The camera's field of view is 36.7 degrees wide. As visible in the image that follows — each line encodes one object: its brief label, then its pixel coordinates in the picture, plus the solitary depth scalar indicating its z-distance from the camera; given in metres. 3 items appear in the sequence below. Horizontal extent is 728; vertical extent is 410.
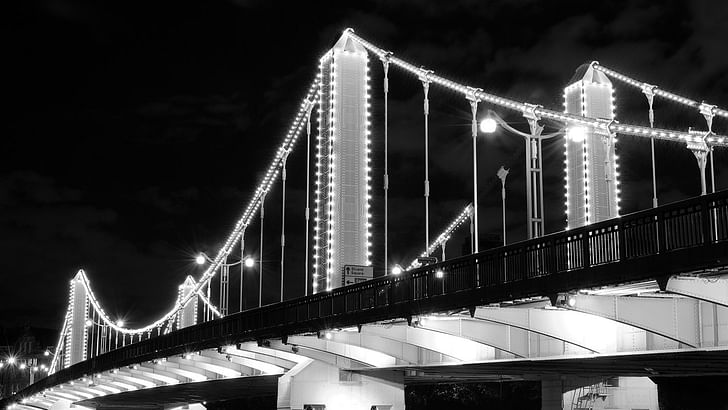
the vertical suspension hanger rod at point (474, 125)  37.52
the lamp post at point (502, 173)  37.75
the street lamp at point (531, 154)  32.19
